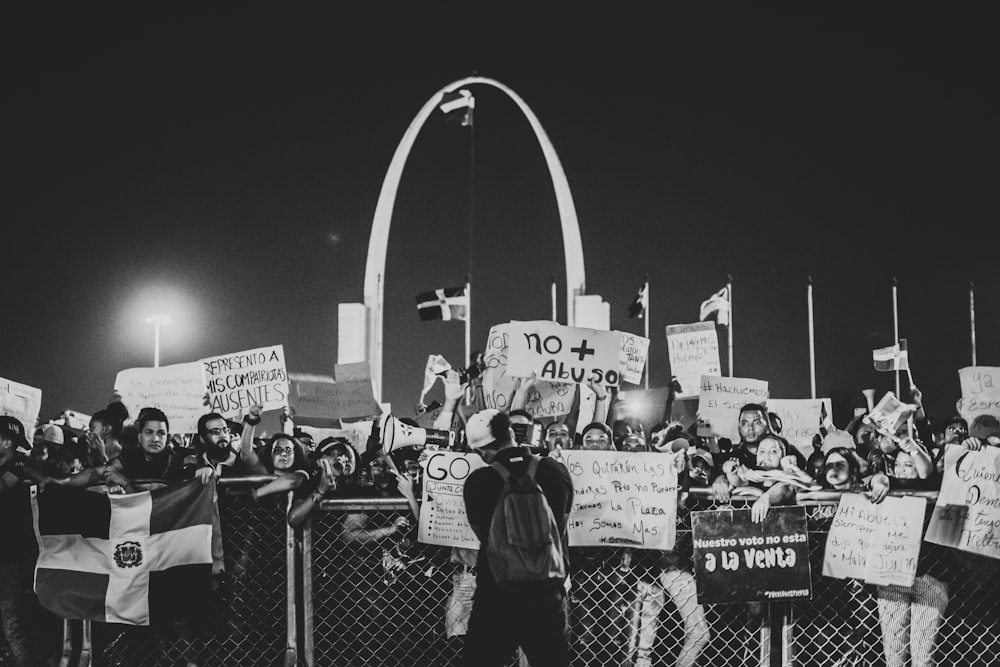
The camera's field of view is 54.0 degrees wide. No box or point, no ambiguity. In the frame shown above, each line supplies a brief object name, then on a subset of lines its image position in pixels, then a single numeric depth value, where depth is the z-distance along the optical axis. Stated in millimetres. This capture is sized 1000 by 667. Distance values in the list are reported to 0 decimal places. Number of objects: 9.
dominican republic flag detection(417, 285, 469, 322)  19875
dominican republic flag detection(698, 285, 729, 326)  20906
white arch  38219
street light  36466
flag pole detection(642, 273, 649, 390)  22389
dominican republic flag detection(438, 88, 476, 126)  36438
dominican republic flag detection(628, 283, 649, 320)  22281
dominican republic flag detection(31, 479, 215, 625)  6191
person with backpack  5324
